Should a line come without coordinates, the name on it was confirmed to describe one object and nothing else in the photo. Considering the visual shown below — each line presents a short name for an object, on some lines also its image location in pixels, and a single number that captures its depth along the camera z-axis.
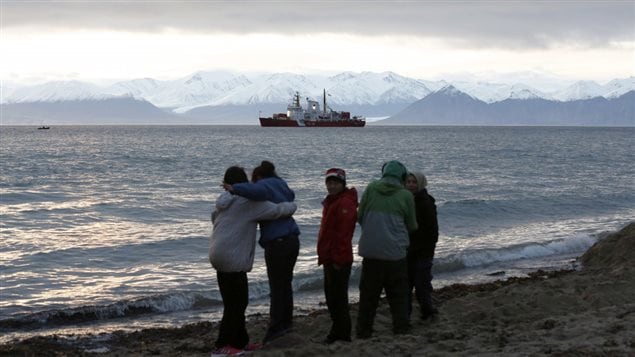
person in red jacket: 14.49
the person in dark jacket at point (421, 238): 16.42
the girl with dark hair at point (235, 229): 13.95
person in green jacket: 14.78
